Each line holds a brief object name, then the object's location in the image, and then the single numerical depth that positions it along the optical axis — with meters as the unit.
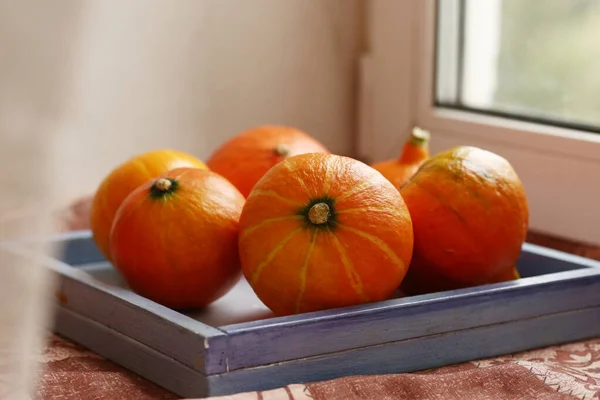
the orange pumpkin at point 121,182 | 1.27
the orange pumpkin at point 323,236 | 1.11
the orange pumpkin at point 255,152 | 1.33
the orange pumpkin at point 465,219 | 1.18
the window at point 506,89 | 1.47
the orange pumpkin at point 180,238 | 1.17
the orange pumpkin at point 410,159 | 1.29
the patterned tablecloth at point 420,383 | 1.08
